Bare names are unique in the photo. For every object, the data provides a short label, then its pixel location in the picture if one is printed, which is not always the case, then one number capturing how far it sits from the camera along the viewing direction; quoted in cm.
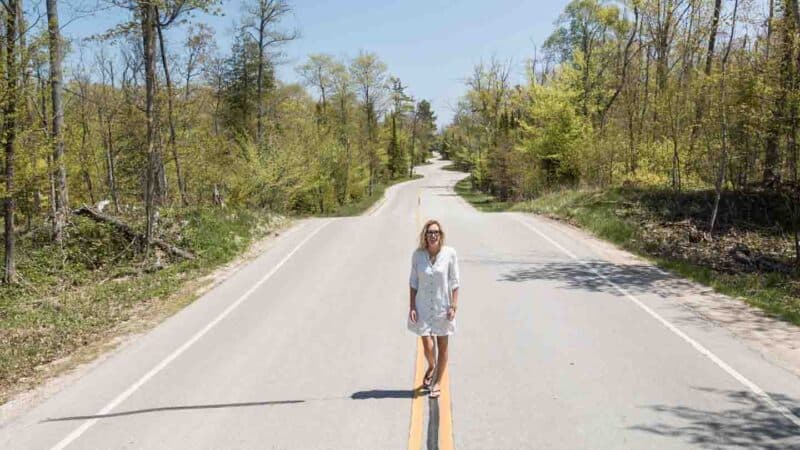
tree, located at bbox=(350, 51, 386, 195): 6025
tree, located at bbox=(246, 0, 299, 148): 3201
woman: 607
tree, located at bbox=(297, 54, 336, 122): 5850
